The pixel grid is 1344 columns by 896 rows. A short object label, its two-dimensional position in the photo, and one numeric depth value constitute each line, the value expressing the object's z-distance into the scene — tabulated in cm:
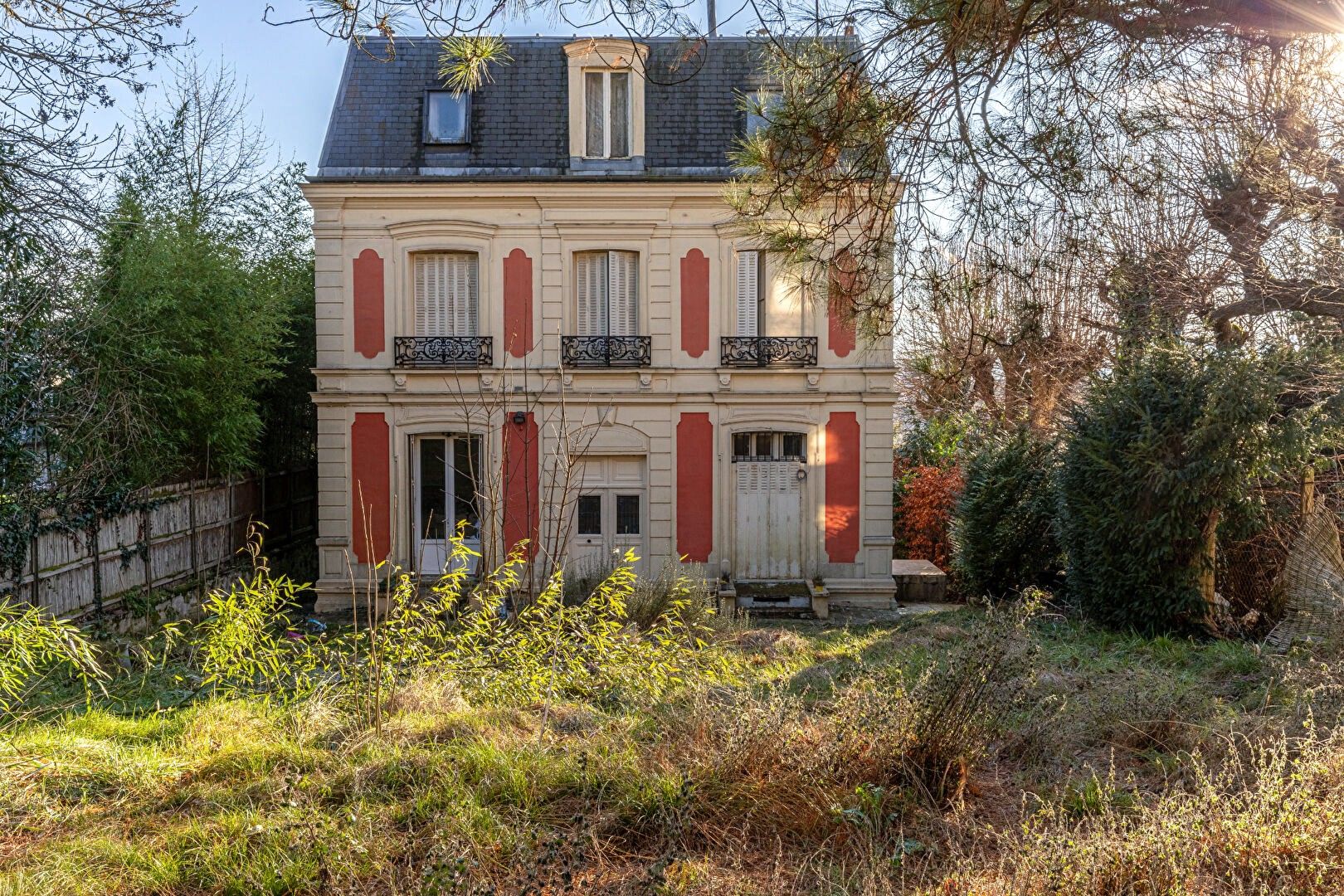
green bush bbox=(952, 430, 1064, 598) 1217
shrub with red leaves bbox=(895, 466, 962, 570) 1548
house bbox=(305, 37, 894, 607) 1282
